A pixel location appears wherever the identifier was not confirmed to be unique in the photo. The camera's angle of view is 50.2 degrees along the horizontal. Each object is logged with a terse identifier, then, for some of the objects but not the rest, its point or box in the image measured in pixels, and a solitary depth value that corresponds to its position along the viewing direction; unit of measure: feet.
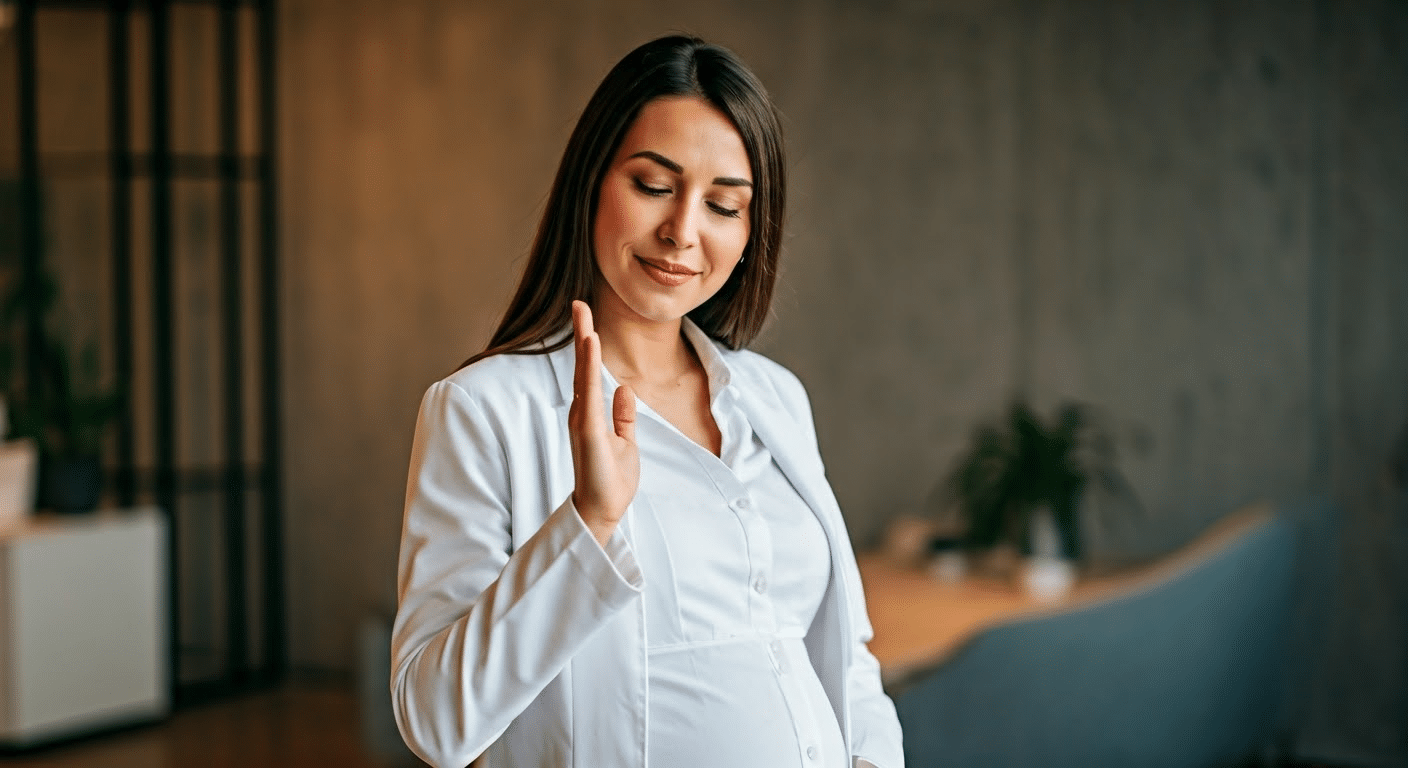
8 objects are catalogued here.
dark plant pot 16.62
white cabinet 15.66
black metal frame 17.93
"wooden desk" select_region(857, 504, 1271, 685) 10.68
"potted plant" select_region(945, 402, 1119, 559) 13.43
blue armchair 9.81
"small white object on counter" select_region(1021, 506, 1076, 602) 13.04
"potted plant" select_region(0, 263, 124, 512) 16.62
